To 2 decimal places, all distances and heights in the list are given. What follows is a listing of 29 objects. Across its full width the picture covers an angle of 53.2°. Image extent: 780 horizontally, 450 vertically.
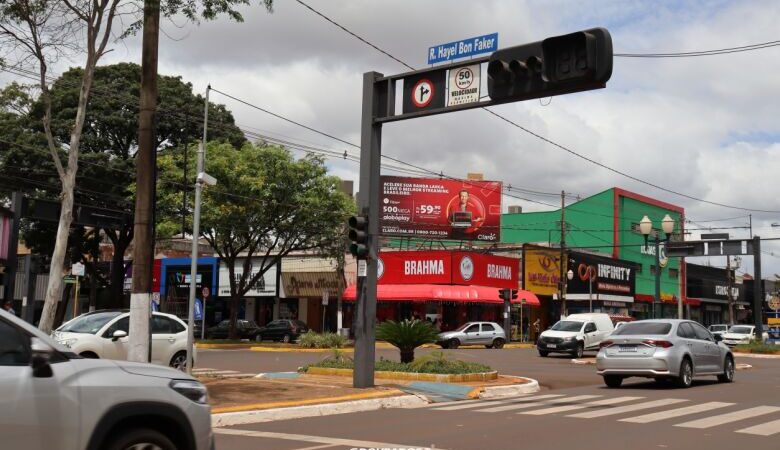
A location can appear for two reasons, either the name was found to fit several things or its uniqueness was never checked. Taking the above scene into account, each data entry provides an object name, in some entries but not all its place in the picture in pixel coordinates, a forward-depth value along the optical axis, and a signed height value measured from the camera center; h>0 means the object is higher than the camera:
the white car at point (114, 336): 15.93 -0.89
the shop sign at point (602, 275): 55.78 +2.08
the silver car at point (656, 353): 16.66 -1.07
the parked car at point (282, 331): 42.72 -1.87
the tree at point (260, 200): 36.94 +4.65
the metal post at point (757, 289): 39.58 +0.91
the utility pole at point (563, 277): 47.66 +1.51
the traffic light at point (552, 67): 11.90 +3.79
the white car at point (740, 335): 43.62 -1.71
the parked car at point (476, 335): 38.33 -1.78
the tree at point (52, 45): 12.27 +4.21
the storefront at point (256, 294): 52.00 +0.15
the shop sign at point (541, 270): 53.03 +2.17
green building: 64.94 +6.01
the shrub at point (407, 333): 18.75 -0.83
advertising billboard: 51.78 +6.14
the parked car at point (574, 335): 32.66 -1.41
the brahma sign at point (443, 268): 46.44 +1.92
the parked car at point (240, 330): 44.87 -1.98
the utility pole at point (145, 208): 12.04 +1.34
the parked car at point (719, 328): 52.52 -1.61
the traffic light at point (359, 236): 15.04 +1.20
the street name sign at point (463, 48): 14.04 +4.65
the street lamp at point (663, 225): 30.78 +3.02
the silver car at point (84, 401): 4.86 -0.71
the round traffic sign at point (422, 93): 14.86 +3.95
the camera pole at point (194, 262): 16.78 +0.74
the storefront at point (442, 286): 45.88 +0.78
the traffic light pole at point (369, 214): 15.05 +1.65
